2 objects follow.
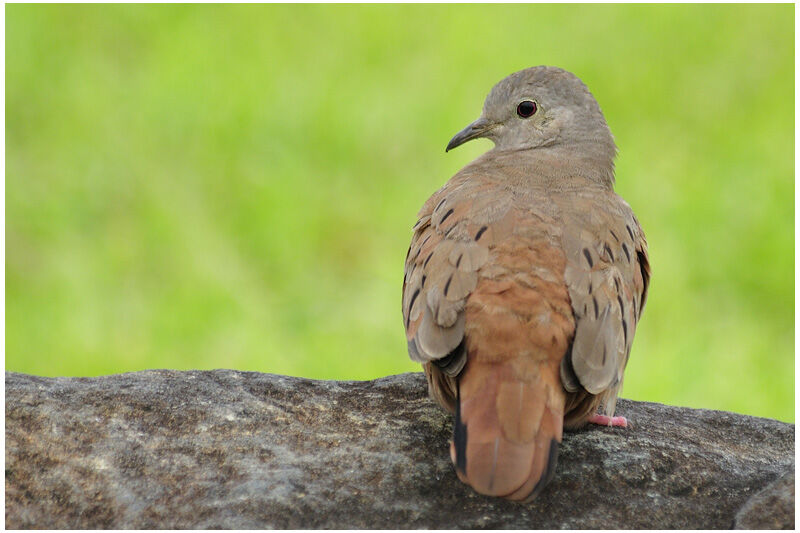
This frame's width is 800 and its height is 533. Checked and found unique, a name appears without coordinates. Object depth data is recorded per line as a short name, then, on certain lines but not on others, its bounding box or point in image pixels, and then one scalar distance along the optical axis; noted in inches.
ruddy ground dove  316.2
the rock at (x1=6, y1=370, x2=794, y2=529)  310.5
